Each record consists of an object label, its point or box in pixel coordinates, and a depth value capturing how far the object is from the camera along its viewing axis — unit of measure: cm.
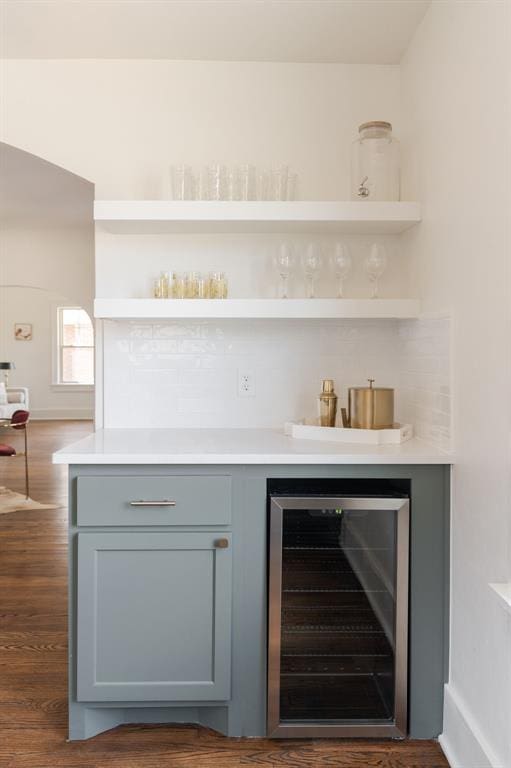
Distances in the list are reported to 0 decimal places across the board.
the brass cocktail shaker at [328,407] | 232
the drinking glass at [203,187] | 234
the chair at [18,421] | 580
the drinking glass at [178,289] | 237
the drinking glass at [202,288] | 237
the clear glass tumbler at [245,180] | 234
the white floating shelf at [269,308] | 225
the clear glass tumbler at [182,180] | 233
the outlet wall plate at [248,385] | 255
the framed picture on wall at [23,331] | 1133
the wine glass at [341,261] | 238
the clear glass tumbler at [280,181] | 234
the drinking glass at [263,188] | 238
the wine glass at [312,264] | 238
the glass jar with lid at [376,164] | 235
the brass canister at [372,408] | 222
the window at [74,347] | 1138
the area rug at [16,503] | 493
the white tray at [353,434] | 215
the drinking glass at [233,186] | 233
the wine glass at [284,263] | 237
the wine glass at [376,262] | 237
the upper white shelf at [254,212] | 223
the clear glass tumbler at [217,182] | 233
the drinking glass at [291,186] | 235
